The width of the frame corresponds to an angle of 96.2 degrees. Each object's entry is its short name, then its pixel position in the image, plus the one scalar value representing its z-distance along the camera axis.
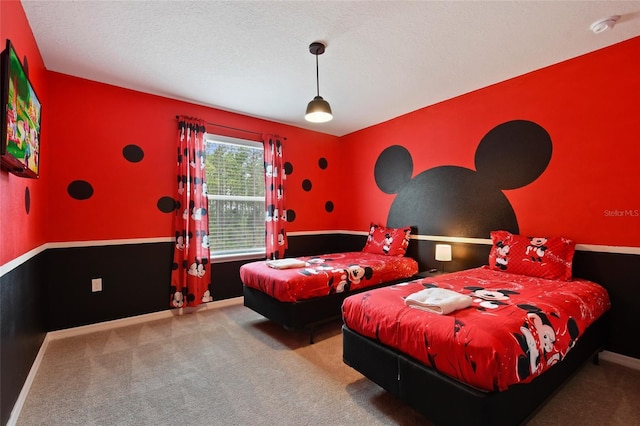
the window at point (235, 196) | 3.96
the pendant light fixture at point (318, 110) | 2.62
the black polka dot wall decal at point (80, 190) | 3.00
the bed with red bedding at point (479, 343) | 1.38
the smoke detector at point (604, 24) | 2.12
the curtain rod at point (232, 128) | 3.91
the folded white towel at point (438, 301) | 1.72
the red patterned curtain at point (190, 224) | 3.55
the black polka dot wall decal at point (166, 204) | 3.52
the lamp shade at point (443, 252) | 3.37
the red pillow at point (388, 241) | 3.88
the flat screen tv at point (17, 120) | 1.50
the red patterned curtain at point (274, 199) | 4.29
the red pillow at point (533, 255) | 2.53
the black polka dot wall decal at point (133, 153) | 3.30
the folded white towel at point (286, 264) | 3.17
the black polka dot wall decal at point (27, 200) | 2.17
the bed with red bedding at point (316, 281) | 2.74
